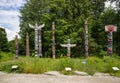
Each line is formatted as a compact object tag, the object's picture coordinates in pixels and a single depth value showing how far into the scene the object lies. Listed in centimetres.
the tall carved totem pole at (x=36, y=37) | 750
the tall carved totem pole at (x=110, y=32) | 643
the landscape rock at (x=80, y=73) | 504
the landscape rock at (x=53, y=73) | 495
